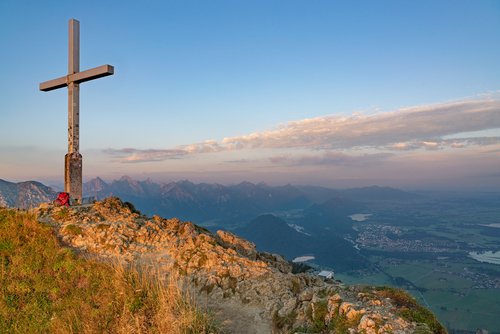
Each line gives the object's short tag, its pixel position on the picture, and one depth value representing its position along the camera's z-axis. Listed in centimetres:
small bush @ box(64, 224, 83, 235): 1276
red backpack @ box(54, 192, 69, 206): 1545
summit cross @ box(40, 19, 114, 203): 1639
